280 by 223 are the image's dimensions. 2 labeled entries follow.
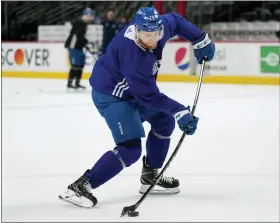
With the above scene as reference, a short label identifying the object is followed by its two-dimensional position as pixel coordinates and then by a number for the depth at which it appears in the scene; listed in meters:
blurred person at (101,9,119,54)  18.71
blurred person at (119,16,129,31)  19.13
